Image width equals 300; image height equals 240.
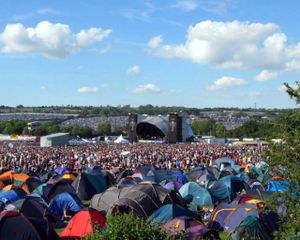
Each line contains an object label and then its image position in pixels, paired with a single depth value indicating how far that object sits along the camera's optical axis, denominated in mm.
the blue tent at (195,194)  22875
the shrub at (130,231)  7586
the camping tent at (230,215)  16516
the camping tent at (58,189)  22234
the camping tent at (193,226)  14367
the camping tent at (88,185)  25336
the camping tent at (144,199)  17688
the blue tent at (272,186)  22691
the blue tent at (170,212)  15953
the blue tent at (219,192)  23527
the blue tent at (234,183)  24391
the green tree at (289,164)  8906
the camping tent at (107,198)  19328
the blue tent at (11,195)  20594
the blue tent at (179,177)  26673
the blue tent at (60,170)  31609
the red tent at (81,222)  15766
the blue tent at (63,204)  19781
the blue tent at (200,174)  28600
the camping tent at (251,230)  14531
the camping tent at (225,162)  37669
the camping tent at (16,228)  14031
